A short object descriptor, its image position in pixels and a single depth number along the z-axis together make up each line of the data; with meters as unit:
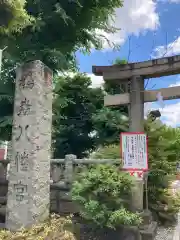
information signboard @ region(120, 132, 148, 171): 5.15
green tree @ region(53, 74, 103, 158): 11.48
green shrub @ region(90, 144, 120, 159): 6.24
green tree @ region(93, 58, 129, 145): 10.49
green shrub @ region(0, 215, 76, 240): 4.18
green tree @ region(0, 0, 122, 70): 8.94
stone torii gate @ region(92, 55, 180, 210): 5.92
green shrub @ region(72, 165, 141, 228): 4.33
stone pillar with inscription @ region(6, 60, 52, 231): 4.56
